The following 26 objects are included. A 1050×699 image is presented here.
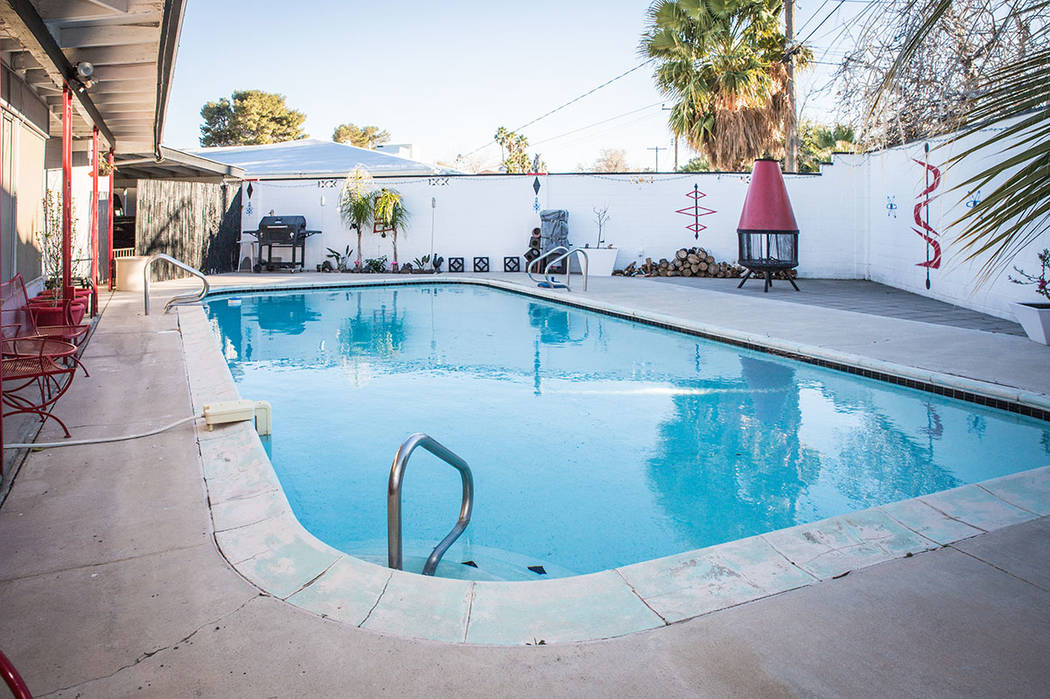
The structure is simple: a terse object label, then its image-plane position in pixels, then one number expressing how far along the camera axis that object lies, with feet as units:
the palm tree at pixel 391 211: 46.24
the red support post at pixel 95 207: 26.78
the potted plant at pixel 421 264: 48.10
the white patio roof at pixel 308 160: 48.62
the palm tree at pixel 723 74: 44.62
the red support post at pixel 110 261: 33.17
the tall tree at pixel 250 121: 119.03
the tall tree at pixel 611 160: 139.23
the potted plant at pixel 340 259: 48.44
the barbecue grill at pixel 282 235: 46.68
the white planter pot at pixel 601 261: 44.91
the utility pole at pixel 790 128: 43.45
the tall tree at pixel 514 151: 87.81
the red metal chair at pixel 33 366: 11.03
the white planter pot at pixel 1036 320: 19.72
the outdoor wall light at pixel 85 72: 17.99
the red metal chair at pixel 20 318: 13.07
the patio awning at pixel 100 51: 14.71
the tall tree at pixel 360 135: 153.99
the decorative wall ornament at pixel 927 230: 32.24
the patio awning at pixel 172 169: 39.01
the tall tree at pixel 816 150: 63.21
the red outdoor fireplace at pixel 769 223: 33.97
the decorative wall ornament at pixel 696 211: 45.44
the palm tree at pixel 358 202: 46.52
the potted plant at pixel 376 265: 47.83
